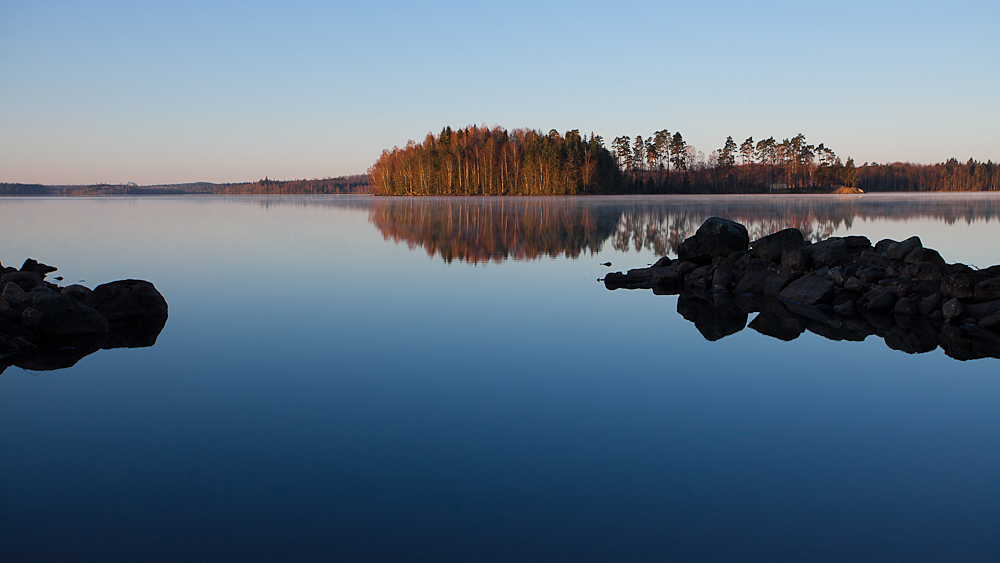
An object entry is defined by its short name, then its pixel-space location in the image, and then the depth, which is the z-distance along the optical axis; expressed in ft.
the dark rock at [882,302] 38.24
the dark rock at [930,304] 36.52
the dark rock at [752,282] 45.85
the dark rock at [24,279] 40.06
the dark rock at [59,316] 30.22
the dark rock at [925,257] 41.68
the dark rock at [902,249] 44.32
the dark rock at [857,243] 51.13
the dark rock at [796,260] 46.98
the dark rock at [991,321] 32.91
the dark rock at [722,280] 47.29
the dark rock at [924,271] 39.60
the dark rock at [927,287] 38.03
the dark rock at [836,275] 42.80
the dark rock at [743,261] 49.94
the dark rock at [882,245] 48.75
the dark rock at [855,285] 41.04
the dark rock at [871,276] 41.47
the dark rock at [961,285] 35.83
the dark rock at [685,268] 51.39
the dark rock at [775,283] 44.83
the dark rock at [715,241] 53.31
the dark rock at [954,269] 37.56
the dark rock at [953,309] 34.88
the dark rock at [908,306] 37.24
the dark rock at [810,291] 40.78
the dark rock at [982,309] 33.99
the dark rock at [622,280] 48.91
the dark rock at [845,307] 38.58
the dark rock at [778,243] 49.52
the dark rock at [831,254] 46.91
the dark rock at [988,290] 35.14
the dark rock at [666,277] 49.62
